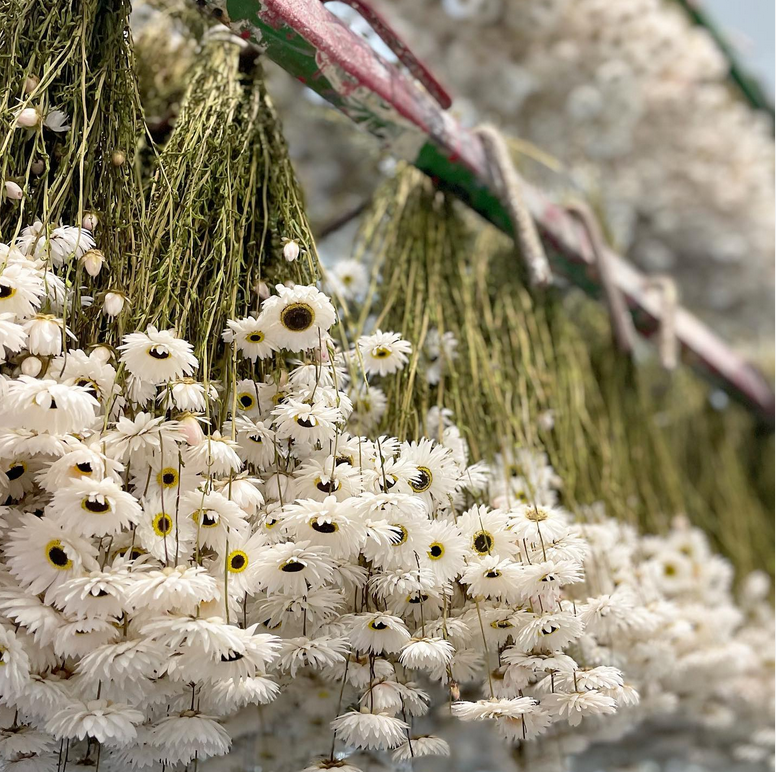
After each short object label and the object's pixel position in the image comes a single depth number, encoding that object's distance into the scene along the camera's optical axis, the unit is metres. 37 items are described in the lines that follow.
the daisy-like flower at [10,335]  0.40
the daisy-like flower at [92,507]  0.40
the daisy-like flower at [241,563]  0.43
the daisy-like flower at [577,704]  0.47
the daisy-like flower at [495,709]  0.44
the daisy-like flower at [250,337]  0.49
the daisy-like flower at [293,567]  0.44
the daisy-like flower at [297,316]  0.48
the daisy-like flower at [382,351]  0.56
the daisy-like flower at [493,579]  0.49
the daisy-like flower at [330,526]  0.44
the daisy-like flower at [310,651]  0.45
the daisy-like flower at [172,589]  0.39
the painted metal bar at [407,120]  0.56
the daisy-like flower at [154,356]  0.44
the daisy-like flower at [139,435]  0.43
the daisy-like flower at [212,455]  0.44
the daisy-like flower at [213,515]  0.43
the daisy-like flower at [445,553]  0.48
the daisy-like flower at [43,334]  0.42
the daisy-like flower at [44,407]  0.40
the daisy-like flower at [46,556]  0.40
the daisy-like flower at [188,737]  0.42
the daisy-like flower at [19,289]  0.42
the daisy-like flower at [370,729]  0.44
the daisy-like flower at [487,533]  0.51
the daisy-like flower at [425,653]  0.45
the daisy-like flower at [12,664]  0.38
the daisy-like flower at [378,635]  0.46
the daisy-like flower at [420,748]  0.47
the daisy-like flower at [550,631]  0.48
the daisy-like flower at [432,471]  0.51
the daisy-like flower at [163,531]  0.43
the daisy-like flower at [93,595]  0.39
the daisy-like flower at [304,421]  0.47
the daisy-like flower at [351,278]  0.72
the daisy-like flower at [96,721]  0.39
